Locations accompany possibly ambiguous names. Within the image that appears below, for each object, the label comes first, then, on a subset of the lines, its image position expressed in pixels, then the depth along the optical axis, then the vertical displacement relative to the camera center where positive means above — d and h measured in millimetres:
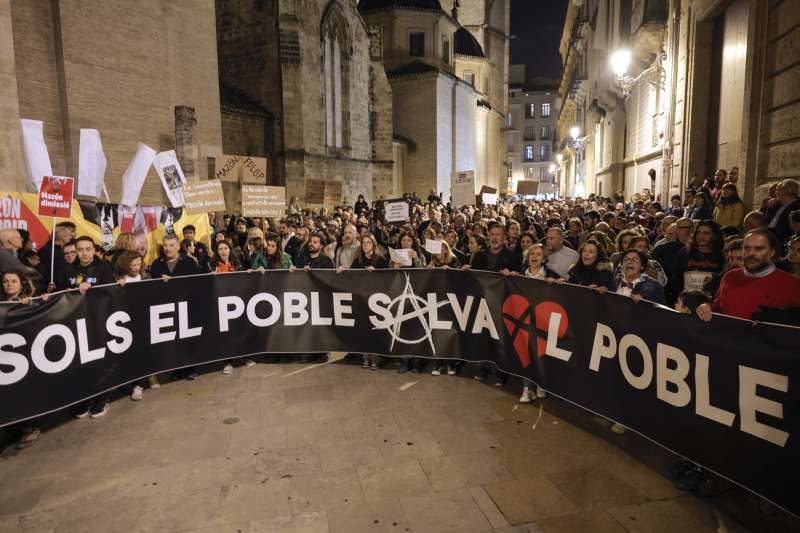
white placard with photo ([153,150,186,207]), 9250 +658
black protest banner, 3617 -1380
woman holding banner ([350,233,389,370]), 7206 -702
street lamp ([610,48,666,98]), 14914 +4265
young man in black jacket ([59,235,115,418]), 6125 -694
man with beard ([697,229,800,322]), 3953 -614
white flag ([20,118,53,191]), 7590 +862
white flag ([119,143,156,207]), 8477 +599
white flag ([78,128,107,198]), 7994 +764
